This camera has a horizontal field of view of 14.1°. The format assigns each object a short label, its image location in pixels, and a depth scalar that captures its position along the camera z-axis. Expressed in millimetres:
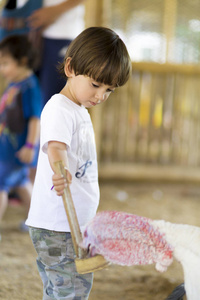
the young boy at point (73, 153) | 2026
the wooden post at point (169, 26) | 6987
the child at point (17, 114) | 3788
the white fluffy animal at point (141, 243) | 1957
